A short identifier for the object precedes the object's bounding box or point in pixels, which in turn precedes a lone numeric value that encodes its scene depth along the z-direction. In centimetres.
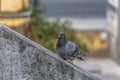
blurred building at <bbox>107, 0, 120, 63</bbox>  1979
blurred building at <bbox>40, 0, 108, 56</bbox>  2277
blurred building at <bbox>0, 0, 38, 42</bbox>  1355
